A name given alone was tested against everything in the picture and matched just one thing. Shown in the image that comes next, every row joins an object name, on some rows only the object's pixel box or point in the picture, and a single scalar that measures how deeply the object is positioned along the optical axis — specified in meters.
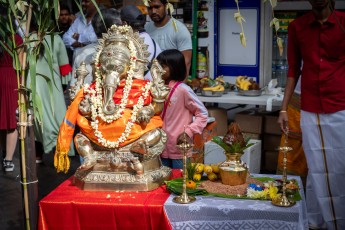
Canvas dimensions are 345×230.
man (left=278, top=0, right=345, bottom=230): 3.61
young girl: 3.90
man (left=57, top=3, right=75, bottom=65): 7.19
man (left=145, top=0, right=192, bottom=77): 5.12
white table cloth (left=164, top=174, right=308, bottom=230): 2.72
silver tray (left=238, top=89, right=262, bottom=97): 5.97
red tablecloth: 2.88
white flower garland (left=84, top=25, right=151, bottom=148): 3.13
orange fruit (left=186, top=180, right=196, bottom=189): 3.05
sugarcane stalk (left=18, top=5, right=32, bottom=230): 2.78
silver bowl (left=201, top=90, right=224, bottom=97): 5.99
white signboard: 7.41
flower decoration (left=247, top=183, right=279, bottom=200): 2.89
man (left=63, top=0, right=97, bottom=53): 6.08
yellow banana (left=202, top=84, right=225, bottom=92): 6.04
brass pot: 3.10
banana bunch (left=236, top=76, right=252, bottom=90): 6.11
